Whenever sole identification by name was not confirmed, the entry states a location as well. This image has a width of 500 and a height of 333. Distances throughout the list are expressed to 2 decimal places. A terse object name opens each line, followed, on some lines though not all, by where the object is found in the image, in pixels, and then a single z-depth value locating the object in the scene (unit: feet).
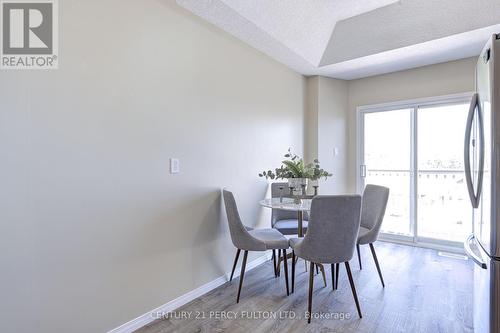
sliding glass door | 11.87
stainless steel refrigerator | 4.09
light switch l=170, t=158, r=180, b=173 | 7.27
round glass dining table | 7.85
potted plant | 8.77
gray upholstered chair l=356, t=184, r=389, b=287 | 8.30
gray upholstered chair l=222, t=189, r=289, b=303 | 7.70
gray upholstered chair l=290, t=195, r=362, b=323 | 6.48
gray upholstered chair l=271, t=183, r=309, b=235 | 10.11
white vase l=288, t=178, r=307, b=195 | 8.83
